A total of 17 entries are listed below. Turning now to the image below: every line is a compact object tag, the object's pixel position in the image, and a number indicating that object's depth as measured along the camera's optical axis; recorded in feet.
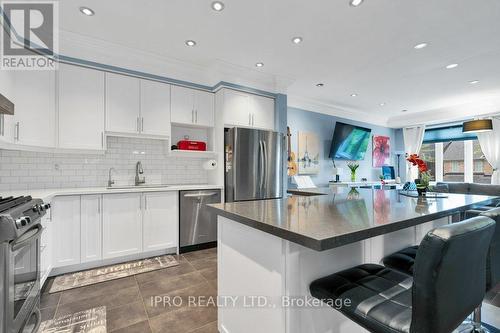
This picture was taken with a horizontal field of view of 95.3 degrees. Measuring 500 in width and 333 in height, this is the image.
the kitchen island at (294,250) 3.24
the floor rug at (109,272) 7.59
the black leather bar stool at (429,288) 2.48
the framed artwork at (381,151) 21.52
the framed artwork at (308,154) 16.40
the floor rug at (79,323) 5.43
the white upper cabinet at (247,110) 11.69
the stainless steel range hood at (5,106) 5.86
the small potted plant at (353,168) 18.67
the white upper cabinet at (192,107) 11.13
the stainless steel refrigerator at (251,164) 11.28
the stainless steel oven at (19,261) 4.00
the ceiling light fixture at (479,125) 13.98
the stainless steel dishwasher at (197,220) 10.35
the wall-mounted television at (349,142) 17.80
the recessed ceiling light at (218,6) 7.06
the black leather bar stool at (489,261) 4.10
